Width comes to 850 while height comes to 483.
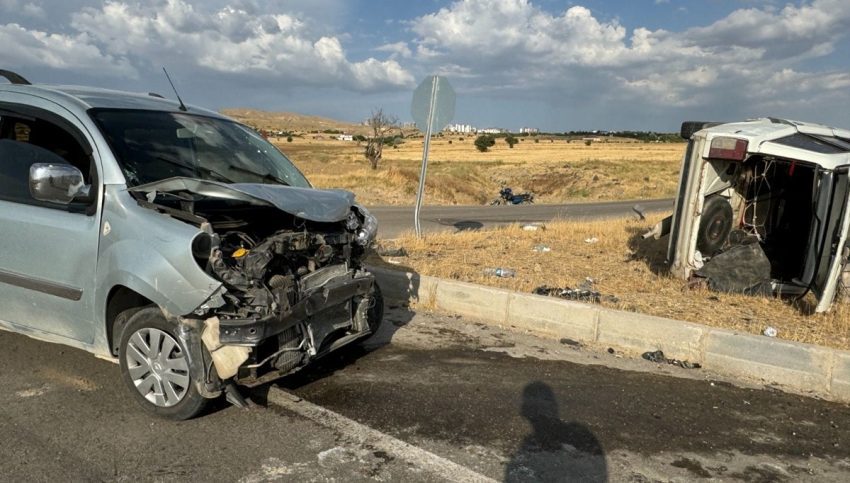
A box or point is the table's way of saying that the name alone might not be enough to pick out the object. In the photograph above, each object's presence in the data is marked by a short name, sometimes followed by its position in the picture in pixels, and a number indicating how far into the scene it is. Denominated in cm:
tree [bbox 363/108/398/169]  3491
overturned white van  637
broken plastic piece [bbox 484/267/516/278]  819
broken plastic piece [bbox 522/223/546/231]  1299
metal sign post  1069
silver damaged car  375
